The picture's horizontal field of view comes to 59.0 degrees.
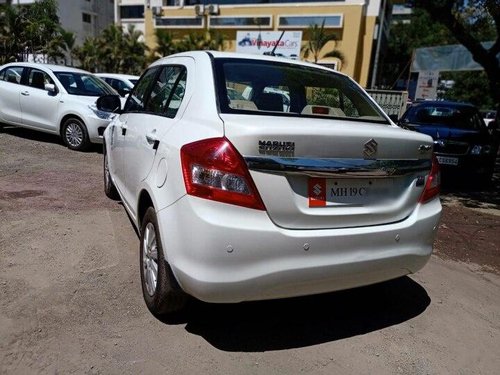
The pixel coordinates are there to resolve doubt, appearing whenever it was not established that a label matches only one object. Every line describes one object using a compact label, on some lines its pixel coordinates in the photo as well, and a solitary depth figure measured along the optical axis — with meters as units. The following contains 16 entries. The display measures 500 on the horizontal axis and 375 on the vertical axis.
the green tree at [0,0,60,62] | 18.98
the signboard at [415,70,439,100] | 17.58
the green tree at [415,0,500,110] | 8.39
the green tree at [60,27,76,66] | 29.15
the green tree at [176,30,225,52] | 31.69
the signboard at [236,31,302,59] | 30.22
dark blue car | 7.51
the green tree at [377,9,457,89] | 40.13
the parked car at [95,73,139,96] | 12.85
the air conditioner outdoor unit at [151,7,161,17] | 35.06
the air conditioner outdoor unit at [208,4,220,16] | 33.03
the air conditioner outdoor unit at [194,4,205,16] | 33.53
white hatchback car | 8.44
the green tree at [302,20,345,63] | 29.09
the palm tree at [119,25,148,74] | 34.41
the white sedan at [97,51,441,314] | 2.31
